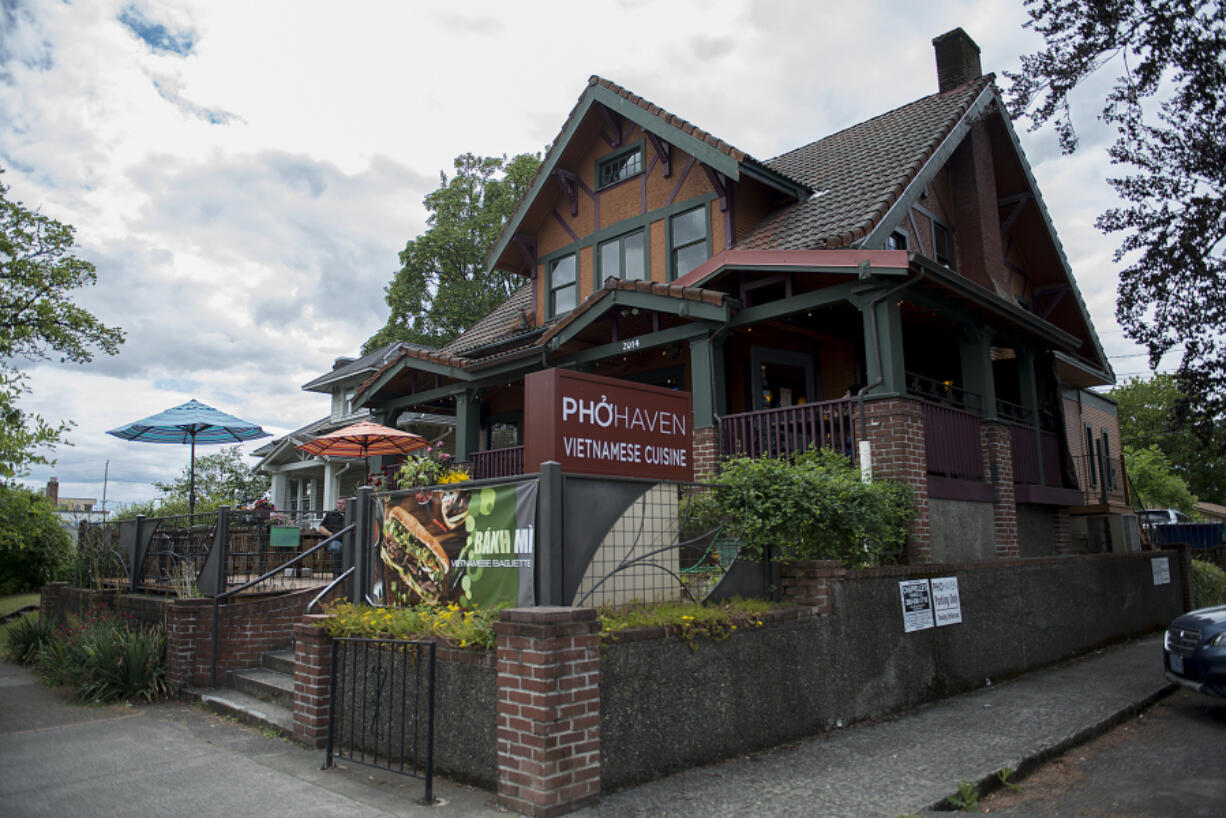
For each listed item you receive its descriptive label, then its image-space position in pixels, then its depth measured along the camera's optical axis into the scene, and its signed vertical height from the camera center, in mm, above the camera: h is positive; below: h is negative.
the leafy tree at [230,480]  42781 +4190
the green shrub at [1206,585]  16906 -949
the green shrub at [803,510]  7020 +330
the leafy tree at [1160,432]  50188 +6667
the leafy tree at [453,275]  32844 +11425
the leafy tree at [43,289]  21438 +7275
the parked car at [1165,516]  29062 +907
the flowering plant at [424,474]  11273 +1111
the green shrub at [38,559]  18736 +28
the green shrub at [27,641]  11211 -1127
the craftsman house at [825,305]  10047 +3563
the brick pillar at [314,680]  6594 -1021
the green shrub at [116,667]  8656 -1179
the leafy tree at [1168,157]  7324 +4038
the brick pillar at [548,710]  4734 -949
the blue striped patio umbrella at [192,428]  13680 +2235
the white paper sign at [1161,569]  14555 -519
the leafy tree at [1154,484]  38906 +2748
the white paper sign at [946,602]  8547 -612
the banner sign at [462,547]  5730 +48
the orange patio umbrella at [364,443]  13992 +2002
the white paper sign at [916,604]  8078 -596
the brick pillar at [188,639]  8734 -890
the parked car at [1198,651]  8062 -1143
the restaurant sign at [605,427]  6020 +965
